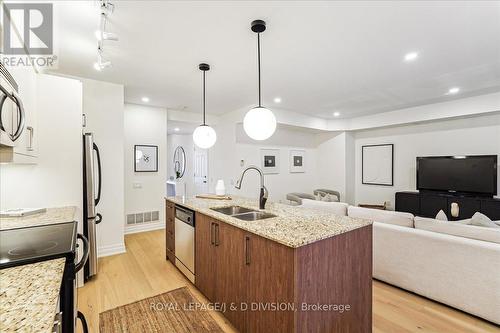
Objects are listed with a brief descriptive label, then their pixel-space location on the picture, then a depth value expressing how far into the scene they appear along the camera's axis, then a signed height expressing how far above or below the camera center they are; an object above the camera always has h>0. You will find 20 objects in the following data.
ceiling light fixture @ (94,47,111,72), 2.33 +1.05
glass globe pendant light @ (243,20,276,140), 2.16 +0.41
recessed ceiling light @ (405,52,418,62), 2.71 +1.31
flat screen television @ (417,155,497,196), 4.29 -0.16
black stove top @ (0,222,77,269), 1.11 -0.45
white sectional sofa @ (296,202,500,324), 2.02 -0.93
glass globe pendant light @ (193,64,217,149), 3.02 +0.39
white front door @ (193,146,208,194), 6.98 -0.16
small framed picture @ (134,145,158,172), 4.66 +0.14
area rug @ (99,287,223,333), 1.97 -1.39
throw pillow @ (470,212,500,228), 2.25 -0.55
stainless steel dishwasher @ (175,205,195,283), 2.56 -0.90
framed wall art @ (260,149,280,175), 5.95 +0.13
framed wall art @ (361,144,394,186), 5.93 +0.04
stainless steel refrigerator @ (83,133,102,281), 2.73 -0.47
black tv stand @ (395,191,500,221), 4.16 -0.76
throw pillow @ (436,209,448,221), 2.60 -0.58
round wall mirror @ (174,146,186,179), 7.94 +0.14
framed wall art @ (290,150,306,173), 6.63 +0.13
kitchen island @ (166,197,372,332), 1.39 -0.74
